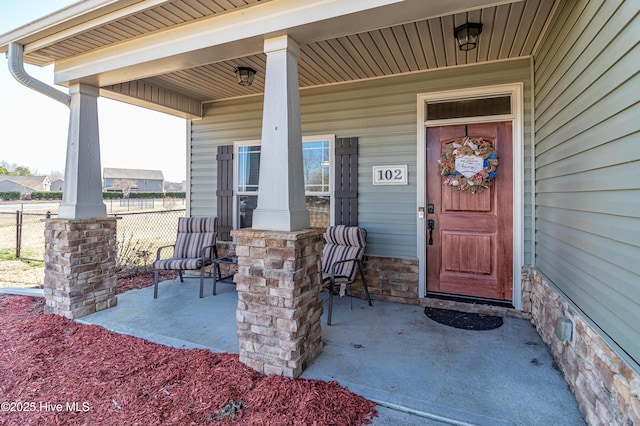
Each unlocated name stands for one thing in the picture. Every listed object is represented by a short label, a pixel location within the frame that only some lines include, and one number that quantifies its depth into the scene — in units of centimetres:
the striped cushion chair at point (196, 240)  437
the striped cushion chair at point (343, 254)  345
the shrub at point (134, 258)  523
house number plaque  371
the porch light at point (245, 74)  361
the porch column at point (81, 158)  335
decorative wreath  334
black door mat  300
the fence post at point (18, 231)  588
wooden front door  335
